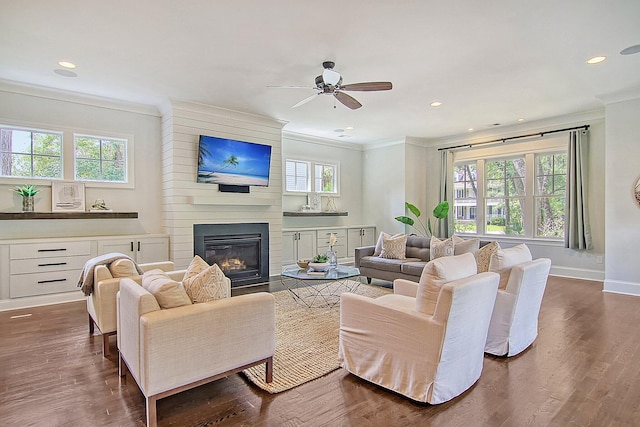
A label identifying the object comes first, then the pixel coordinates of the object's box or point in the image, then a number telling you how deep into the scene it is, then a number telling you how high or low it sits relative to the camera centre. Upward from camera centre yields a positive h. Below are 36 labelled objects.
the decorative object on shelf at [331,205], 8.31 +0.22
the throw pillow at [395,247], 5.70 -0.57
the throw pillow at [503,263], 3.08 -0.46
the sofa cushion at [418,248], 5.69 -0.59
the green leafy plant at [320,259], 4.70 -0.62
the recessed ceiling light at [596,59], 3.89 +1.78
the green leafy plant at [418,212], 7.69 +0.04
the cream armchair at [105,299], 3.03 -0.76
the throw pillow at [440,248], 5.12 -0.52
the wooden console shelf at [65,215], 4.43 +0.00
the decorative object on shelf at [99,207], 5.13 +0.12
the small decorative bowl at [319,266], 4.55 -0.69
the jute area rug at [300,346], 2.63 -1.25
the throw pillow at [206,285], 2.30 -0.49
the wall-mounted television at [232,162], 5.60 +0.91
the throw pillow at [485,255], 3.30 -0.42
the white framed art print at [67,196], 4.87 +0.27
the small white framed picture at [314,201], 7.85 +0.30
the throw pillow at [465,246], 4.96 -0.48
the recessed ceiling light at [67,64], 3.99 +1.79
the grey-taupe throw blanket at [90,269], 3.22 -0.53
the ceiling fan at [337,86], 3.73 +1.48
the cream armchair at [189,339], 2.00 -0.80
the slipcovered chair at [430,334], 2.21 -0.84
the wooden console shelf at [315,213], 7.25 +0.01
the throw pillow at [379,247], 6.02 -0.59
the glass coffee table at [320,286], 4.33 -1.19
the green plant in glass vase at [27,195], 4.61 +0.27
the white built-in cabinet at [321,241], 7.07 -0.61
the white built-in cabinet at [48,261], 4.33 -0.61
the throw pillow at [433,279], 2.31 -0.45
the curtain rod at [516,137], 6.18 +1.56
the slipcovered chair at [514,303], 2.98 -0.80
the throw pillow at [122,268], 3.23 -0.51
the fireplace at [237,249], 5.70 -0.60
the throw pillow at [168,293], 2.15 -0.50
